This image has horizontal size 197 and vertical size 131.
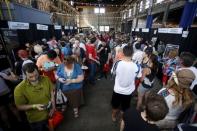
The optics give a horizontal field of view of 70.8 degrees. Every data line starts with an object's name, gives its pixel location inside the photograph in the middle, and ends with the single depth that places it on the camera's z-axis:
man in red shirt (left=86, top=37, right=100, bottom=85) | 4.48
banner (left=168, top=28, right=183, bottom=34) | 5.10
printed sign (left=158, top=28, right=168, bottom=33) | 6.14
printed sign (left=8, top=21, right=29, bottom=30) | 4.23
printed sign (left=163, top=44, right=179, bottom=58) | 5.09
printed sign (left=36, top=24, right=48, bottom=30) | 6.33
